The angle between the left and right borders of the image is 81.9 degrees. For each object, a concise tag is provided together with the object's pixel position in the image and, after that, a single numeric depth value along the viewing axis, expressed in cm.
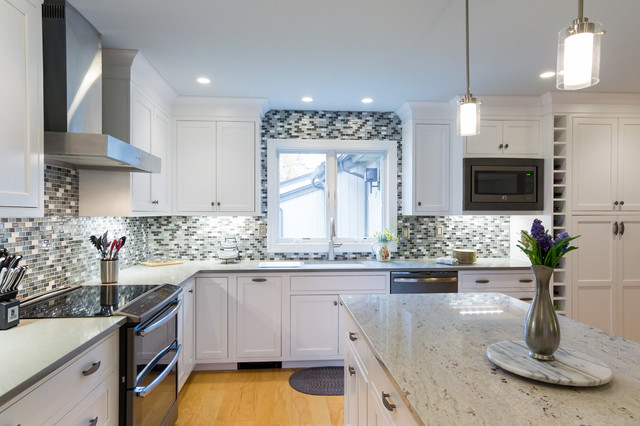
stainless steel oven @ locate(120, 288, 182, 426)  176
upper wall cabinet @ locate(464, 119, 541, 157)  357
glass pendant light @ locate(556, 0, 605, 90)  101
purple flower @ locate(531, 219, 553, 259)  116
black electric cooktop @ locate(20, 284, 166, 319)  177
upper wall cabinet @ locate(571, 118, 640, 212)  345
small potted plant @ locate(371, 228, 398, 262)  372
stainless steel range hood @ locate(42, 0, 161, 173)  182
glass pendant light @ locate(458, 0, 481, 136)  166
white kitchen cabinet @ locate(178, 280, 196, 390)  277
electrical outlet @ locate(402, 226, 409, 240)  392
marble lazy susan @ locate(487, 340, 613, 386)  101
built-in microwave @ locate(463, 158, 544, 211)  355
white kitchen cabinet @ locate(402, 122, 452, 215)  366
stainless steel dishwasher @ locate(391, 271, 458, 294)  331
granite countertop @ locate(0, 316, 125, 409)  109
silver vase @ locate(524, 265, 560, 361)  113
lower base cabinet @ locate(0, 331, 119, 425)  114
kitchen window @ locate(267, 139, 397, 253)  389
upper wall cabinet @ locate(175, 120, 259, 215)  347
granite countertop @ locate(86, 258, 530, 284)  284
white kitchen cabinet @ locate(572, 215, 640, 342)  343
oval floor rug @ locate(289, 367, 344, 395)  292
